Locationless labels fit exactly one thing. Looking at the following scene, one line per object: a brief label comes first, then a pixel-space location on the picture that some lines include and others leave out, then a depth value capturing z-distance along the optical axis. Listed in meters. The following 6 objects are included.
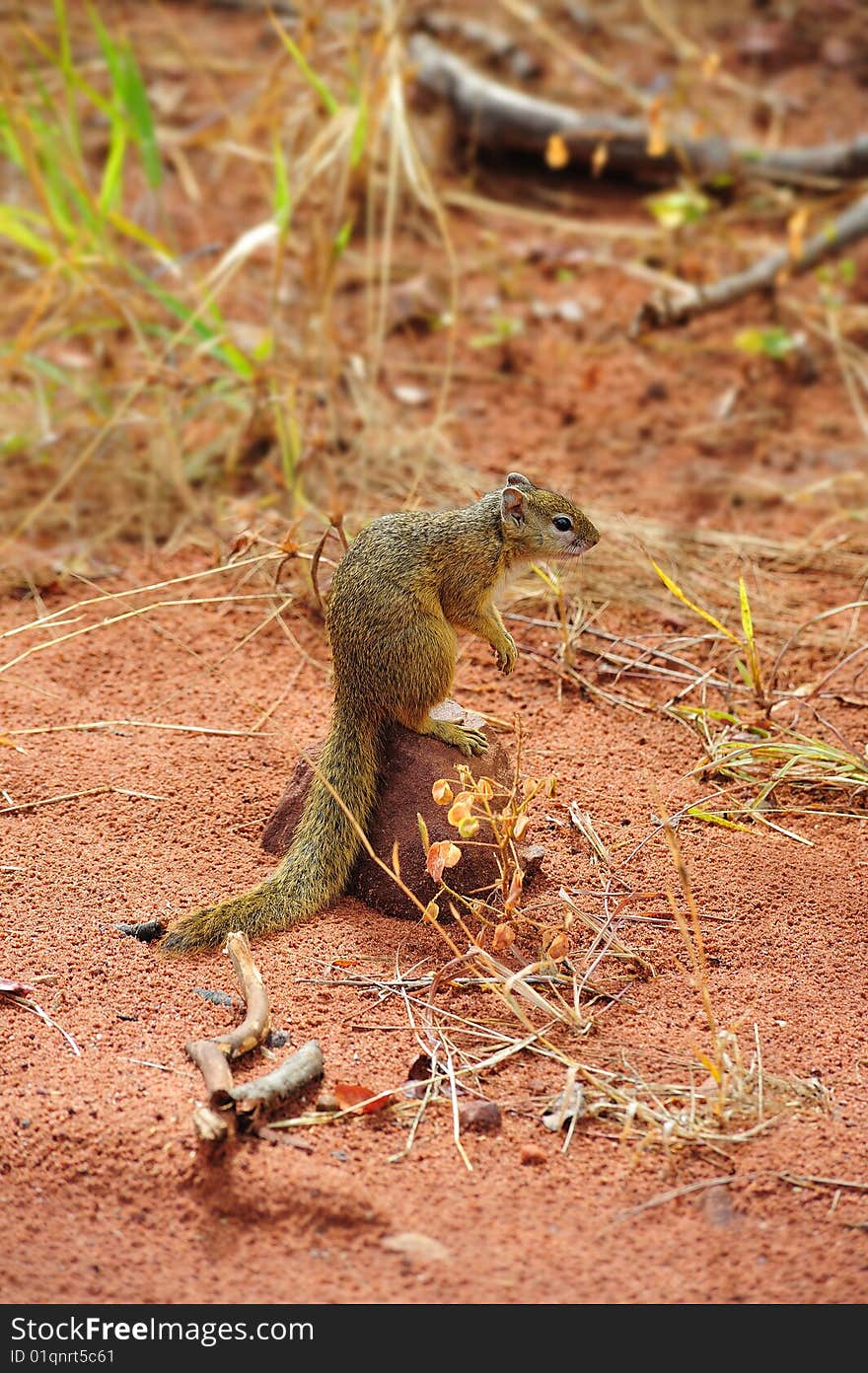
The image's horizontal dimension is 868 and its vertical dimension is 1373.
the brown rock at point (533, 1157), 5.40
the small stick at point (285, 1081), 5.47
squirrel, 6.89
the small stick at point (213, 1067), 5.45
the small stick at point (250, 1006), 5.75
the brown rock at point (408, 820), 6.95
